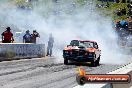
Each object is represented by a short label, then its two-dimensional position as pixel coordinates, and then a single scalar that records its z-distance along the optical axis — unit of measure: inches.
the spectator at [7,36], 1017.4
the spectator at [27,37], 1212.3
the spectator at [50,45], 1314.1
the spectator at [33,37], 1250.0
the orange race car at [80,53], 962.7
